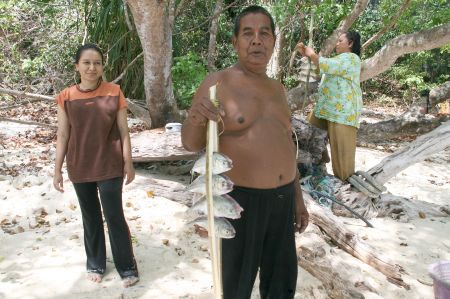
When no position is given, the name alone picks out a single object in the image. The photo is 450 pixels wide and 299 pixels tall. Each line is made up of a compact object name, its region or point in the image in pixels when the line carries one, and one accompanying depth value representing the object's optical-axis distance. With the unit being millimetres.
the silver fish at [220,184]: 1390
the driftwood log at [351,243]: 3234
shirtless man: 1923
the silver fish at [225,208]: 1395
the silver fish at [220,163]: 1394
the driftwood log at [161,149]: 4363
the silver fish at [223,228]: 1396
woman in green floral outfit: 4172
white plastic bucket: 4480
